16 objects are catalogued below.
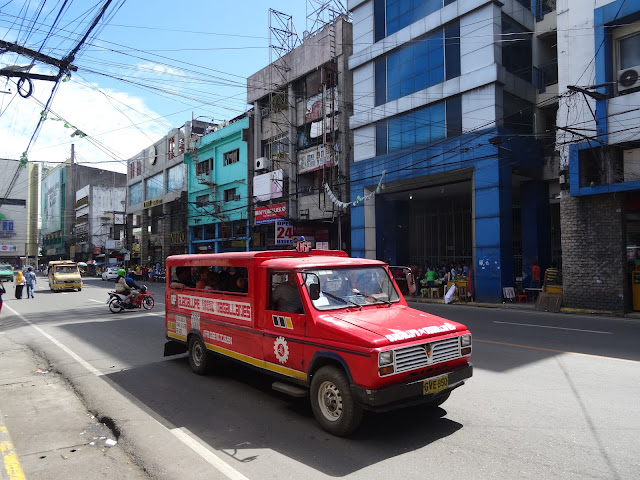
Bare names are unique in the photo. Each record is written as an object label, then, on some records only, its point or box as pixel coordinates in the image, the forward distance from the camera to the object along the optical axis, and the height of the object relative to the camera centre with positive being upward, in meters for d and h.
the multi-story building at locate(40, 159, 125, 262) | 72.00 +8.67
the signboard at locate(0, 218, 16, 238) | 85.25 +5.13
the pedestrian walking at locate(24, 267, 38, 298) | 24.08 -1.32
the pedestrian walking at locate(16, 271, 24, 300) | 23.00 -1.51
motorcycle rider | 16.69 -1.26
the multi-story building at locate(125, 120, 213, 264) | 42.44 +5.96
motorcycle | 16.52 -1.78
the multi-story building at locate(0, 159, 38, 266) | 85.12 +7.83
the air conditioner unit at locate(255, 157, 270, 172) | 31.94 +6.31
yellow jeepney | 28.48 -1.38
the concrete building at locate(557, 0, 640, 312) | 14.93 +3.43
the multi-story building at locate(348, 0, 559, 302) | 18.98 +5.58
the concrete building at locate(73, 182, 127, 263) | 65.54 +5.16
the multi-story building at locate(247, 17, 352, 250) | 27.17 +7.37
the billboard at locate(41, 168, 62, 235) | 83.69 +10.60
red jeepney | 4.47 -0.94
